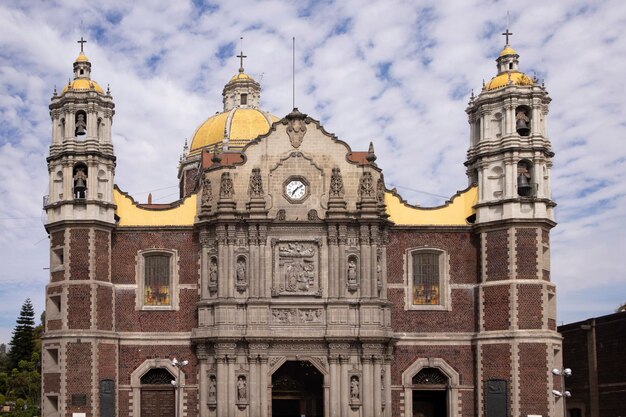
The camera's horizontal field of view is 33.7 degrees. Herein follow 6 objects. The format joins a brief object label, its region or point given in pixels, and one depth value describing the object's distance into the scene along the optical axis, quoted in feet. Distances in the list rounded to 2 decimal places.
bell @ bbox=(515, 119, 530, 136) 178.98
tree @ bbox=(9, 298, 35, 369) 324.29
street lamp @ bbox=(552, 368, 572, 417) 143.43
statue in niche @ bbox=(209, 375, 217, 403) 170.91
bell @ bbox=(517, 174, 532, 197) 177.58
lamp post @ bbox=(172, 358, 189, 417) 159.43
